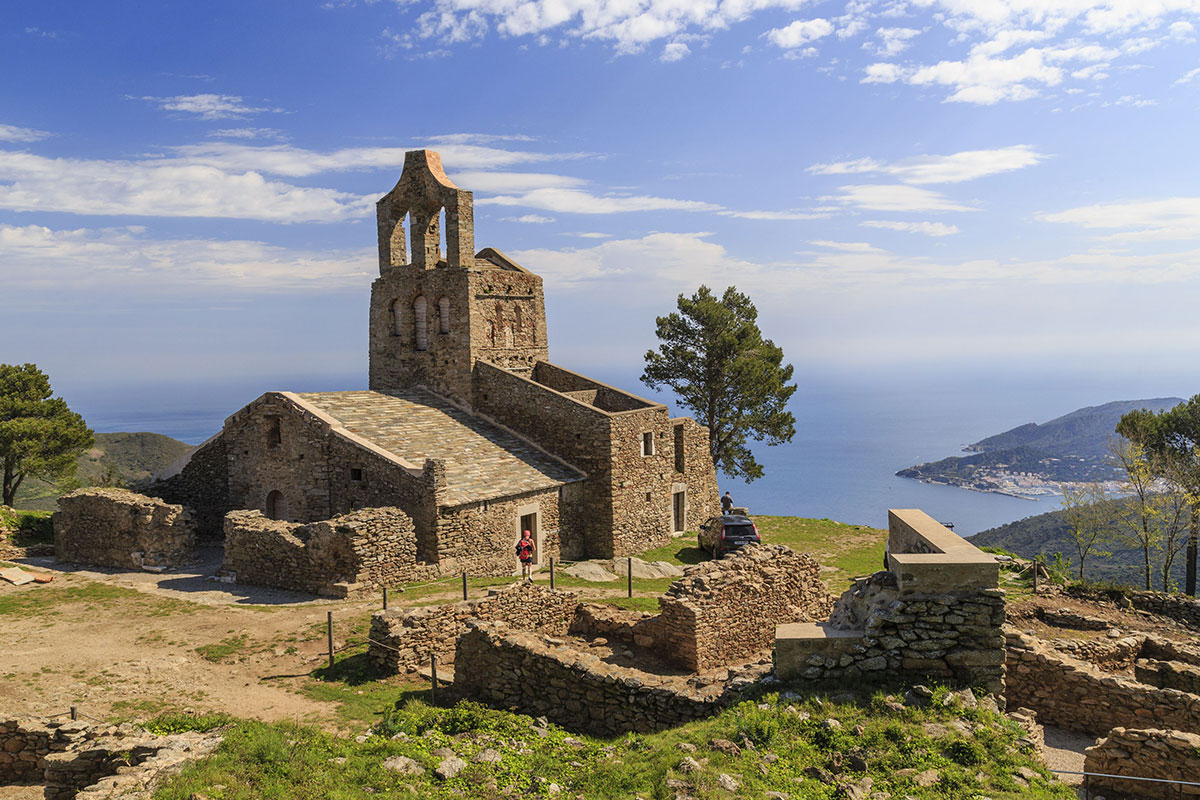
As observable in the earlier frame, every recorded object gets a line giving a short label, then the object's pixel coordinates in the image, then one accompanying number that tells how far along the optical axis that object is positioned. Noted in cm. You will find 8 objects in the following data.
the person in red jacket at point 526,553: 2091
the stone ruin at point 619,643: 1125
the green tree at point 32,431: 3341
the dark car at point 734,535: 2603
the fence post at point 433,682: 1273
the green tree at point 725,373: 4028
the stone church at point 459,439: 2377
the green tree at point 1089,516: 3061
